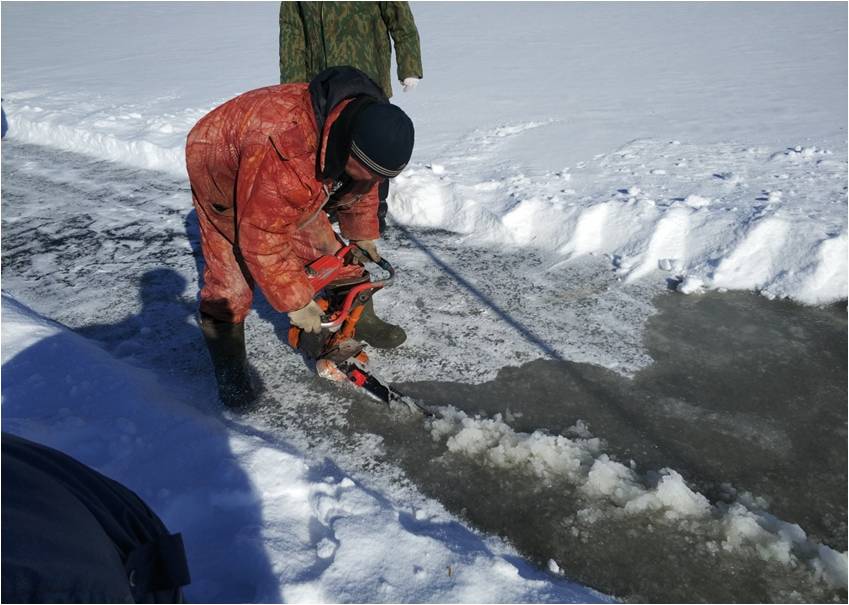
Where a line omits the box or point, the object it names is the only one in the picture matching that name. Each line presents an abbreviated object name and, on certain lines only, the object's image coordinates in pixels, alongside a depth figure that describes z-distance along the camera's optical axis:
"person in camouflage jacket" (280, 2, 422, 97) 4.43
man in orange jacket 2.29
